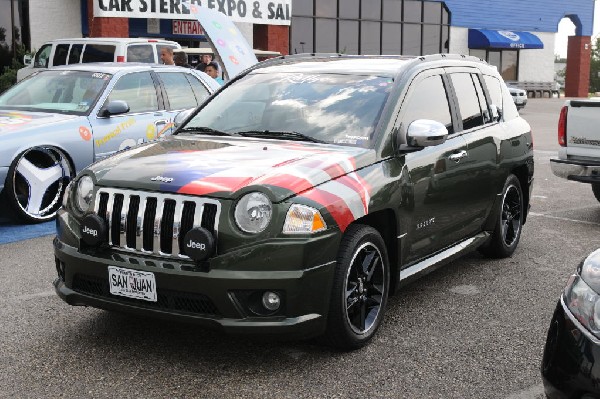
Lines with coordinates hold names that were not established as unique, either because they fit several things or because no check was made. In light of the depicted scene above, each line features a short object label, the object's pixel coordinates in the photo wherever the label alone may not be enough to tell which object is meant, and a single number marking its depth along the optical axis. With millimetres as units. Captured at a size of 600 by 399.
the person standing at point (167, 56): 13344
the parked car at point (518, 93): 31500
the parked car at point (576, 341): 2750
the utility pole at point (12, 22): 22725
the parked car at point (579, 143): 7844
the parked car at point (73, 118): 7752
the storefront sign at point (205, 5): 20547
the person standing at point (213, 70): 13699
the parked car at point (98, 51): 14180
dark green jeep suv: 3898
